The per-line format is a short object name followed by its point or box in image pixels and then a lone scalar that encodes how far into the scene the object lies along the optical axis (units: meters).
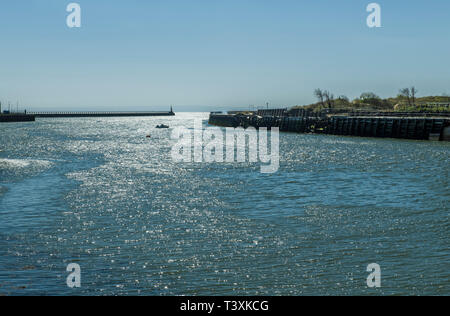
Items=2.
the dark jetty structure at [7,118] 190.93
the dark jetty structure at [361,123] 80.06
